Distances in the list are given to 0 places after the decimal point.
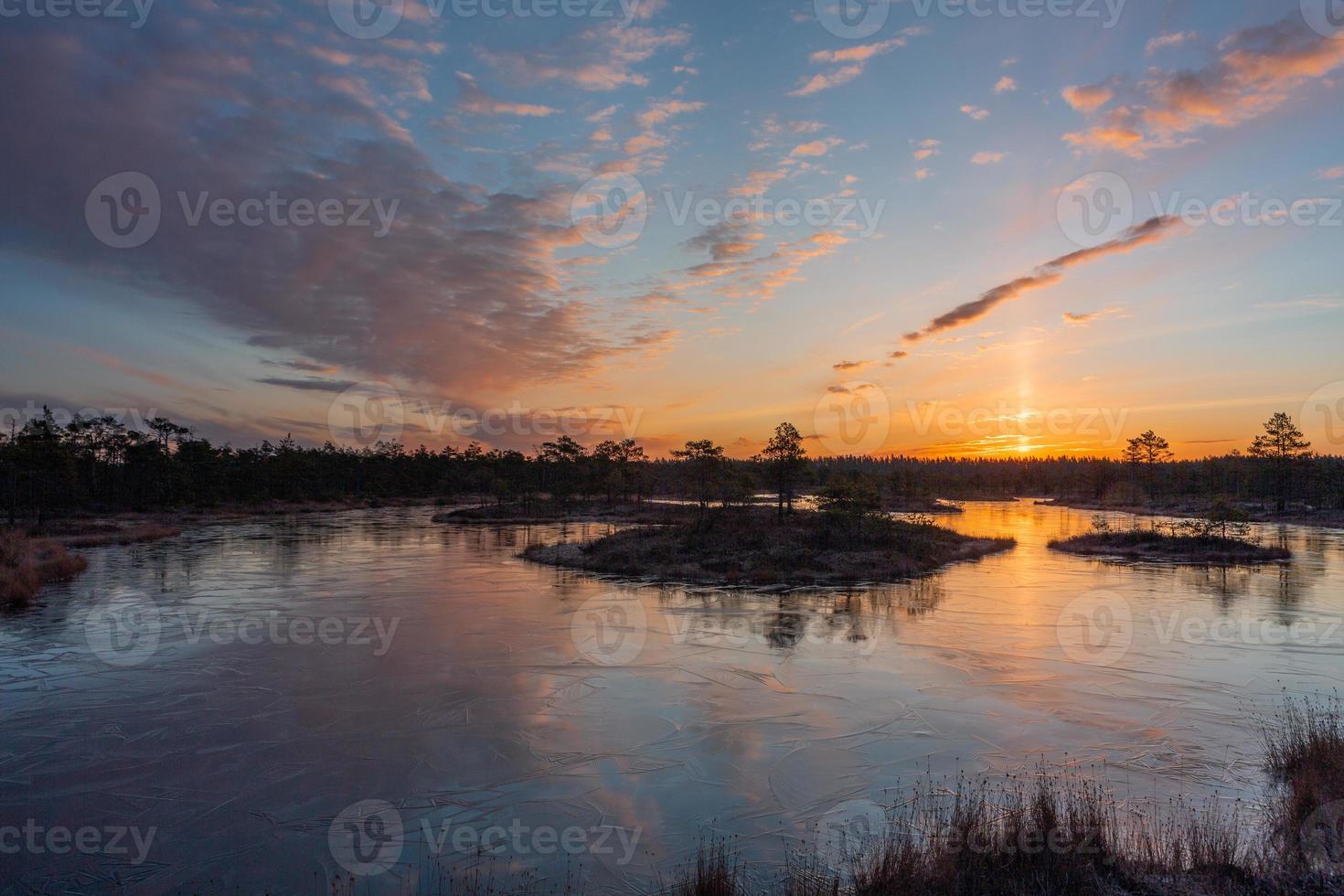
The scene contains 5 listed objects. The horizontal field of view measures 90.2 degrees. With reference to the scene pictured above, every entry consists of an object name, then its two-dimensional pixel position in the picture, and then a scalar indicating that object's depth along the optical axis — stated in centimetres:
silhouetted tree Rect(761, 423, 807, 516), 5084
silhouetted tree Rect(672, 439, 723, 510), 5366
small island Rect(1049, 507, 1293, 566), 4447
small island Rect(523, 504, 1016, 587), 3806
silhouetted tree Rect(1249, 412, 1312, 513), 7875
